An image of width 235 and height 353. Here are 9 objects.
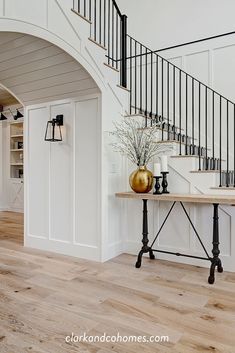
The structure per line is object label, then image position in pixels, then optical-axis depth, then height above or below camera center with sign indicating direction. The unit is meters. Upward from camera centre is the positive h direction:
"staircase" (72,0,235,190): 3.56 +1.08
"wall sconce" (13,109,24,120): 7.21 +1.55
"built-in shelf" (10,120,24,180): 7.63 +0.62
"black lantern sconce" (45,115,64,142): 3.65 +0.62
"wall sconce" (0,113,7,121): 7.48 +1.55
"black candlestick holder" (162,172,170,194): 3.25 -0.13
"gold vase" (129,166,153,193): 3.22 -0.09
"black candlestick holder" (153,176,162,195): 3.18 -0.16
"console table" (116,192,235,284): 2.72 -0.47
